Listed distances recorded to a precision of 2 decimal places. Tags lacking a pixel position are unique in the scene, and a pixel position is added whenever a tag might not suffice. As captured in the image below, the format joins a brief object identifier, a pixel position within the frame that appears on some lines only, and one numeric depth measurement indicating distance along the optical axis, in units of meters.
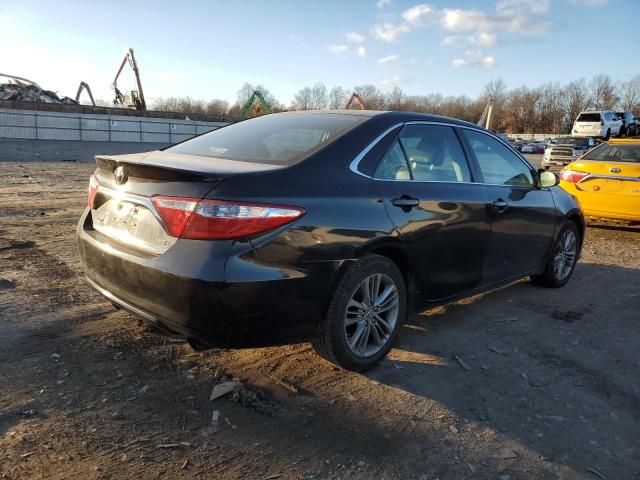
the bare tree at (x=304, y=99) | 96.77
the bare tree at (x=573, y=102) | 91.31
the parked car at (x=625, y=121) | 34.22
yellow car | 7.75
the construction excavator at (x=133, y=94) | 49.47
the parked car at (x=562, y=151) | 24.39
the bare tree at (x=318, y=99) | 95.34
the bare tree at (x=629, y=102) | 85.21
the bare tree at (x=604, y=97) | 87.75
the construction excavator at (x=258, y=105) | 52.38
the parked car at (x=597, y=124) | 32.53
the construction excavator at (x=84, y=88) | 59.09
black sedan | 2.58
